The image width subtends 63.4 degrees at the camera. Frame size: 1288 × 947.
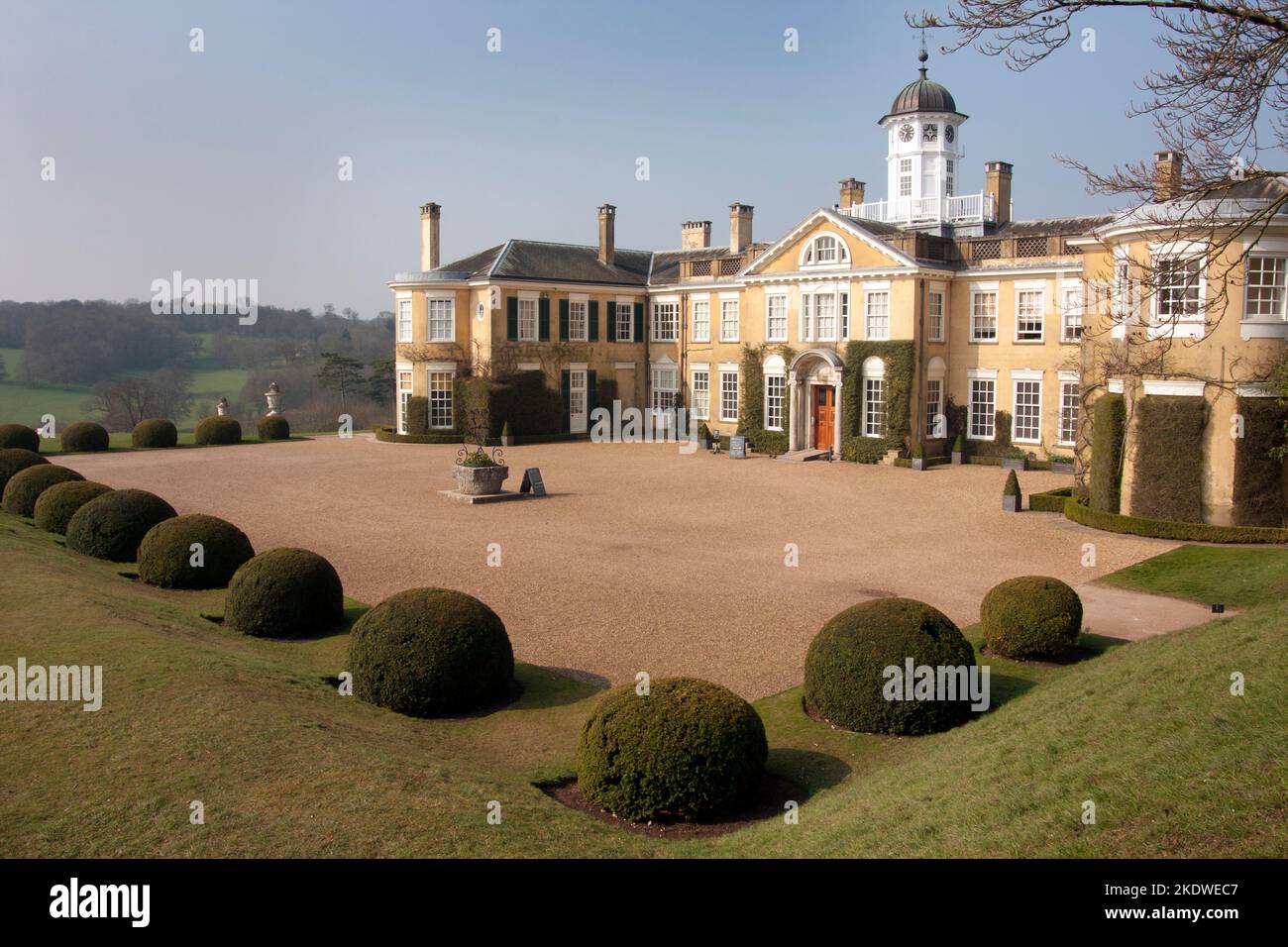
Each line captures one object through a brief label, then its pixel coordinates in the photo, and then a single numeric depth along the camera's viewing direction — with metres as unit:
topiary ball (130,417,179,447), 37.59
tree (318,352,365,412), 60.59
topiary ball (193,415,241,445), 39.09
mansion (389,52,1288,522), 26.06
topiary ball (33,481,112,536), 20.11
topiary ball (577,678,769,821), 8.89
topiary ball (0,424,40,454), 31.53
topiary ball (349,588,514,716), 11.52
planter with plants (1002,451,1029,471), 32.97
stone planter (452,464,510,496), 26.50
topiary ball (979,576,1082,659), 13.21
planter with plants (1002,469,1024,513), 25.08
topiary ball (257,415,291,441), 42.06
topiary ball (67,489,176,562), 18.42
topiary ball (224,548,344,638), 14.31
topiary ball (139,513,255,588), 16.69
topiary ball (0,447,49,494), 23.80
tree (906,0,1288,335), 9.59
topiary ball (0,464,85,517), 21.78
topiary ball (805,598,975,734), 10.99
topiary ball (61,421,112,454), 35.81
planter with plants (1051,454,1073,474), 31.97
